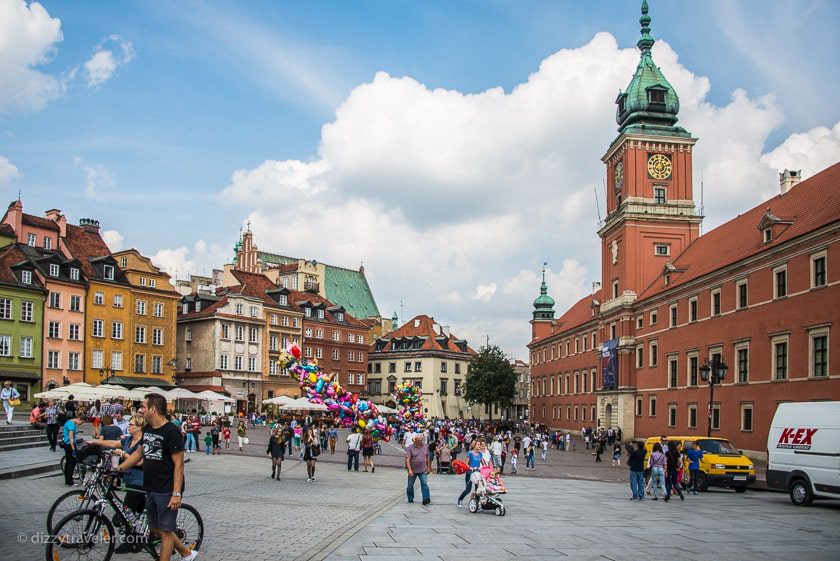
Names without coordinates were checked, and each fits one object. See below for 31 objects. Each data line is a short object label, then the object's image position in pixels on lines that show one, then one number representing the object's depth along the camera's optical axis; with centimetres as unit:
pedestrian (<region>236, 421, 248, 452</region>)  3828
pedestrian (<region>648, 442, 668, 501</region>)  2239
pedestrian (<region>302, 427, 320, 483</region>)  2566
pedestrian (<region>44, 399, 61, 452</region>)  2647
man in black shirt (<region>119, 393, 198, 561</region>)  914
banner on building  6266
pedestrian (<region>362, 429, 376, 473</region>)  3114
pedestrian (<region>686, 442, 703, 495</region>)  2516
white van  2005
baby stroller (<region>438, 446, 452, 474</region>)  3303
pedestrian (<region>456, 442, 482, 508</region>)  1842
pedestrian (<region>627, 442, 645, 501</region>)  2178
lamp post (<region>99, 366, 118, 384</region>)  6029
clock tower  6259
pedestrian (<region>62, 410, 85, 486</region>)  1862
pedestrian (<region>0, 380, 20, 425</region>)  3136
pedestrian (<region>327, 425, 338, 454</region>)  4122
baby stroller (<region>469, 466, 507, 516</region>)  1777
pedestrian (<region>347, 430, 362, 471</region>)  3150
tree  8781
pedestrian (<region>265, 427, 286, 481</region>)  2578
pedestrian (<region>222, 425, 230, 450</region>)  4062
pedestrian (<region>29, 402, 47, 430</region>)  2967
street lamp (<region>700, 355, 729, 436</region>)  3064
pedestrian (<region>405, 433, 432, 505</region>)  1933
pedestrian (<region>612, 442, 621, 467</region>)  4027
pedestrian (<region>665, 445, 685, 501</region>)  2311
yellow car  2577
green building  5350
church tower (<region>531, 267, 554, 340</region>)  9744
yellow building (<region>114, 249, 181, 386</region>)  6462
